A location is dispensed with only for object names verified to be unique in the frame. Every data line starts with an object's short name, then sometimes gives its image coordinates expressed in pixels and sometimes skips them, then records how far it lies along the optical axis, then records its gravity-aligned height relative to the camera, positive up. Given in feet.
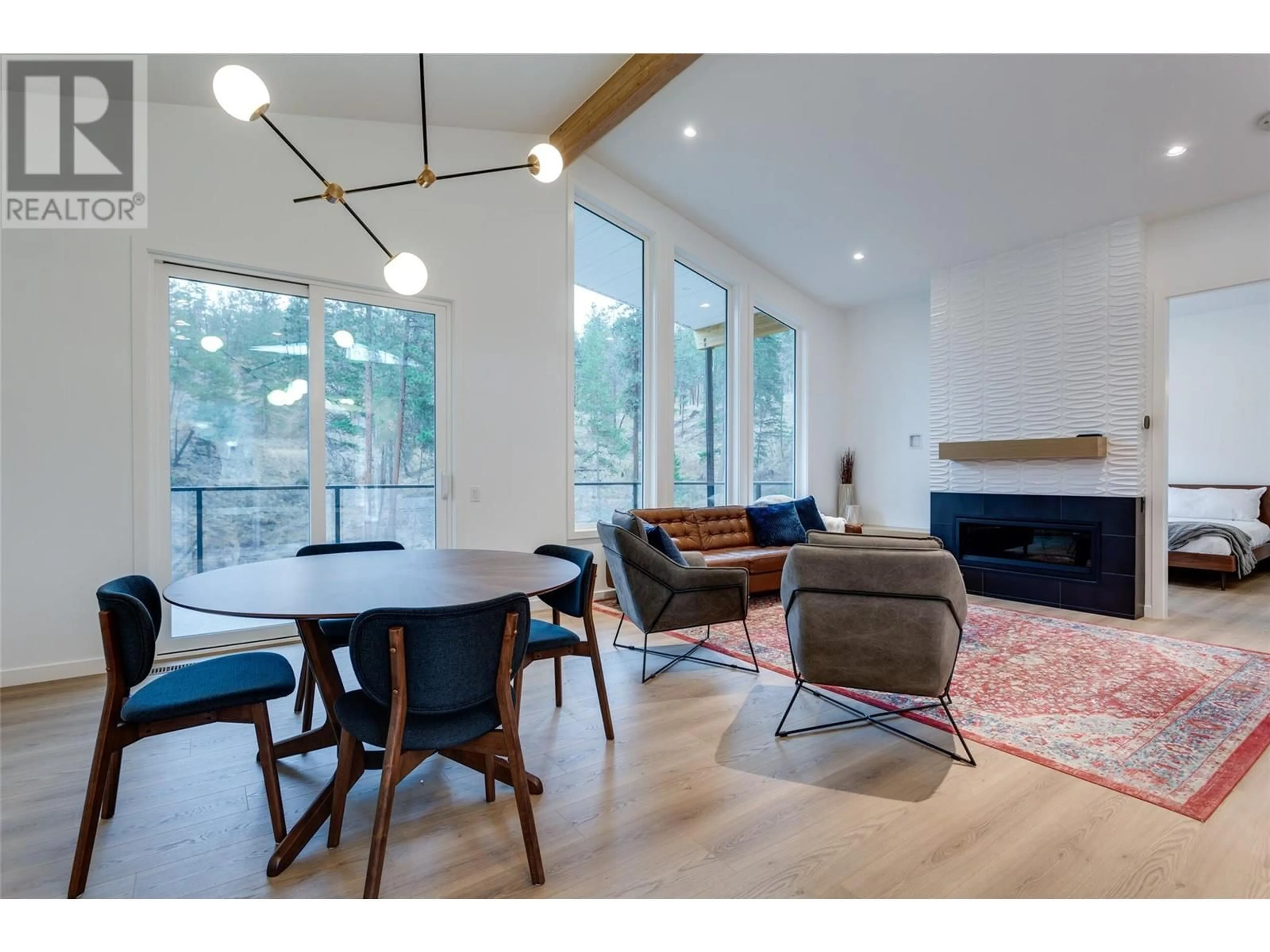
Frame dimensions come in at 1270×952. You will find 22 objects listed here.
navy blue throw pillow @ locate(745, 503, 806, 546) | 17.67 -1.68
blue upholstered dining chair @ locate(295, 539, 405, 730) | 7.95 -2.22
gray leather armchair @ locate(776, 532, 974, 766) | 6.97 -1.81
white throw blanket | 18.60 -1.69
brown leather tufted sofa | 15.75 -2.04
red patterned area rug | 7.00 -3.70
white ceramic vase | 23.48 -1.02
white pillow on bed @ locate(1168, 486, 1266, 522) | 19.88 -1.21
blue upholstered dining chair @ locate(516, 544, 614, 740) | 7.46 -2.19
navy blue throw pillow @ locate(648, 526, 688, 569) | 11.30 -1.41
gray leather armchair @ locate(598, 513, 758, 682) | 10.02 -2.10
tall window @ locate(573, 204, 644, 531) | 16.67 +3.14
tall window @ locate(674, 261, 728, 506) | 18.97 +2.84
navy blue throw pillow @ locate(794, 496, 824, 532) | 18.52 -1.40
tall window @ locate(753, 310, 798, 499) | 21.63 +2.60
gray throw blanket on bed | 17.76 -2.14
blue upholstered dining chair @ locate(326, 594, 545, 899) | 4.66 -1.90
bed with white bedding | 17.71 -1.67
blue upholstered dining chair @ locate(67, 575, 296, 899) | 5.09 -2.17
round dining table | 5.26 -1.24
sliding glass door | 11.07 +1.05
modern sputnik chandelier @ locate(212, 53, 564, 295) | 6.09 +4.08
